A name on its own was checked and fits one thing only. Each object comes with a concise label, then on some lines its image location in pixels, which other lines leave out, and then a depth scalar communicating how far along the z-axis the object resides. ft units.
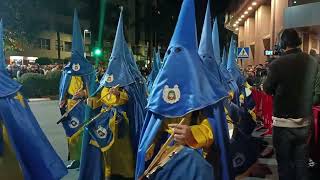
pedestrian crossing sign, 75.43
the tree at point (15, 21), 97.71
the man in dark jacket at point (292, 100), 16.70
